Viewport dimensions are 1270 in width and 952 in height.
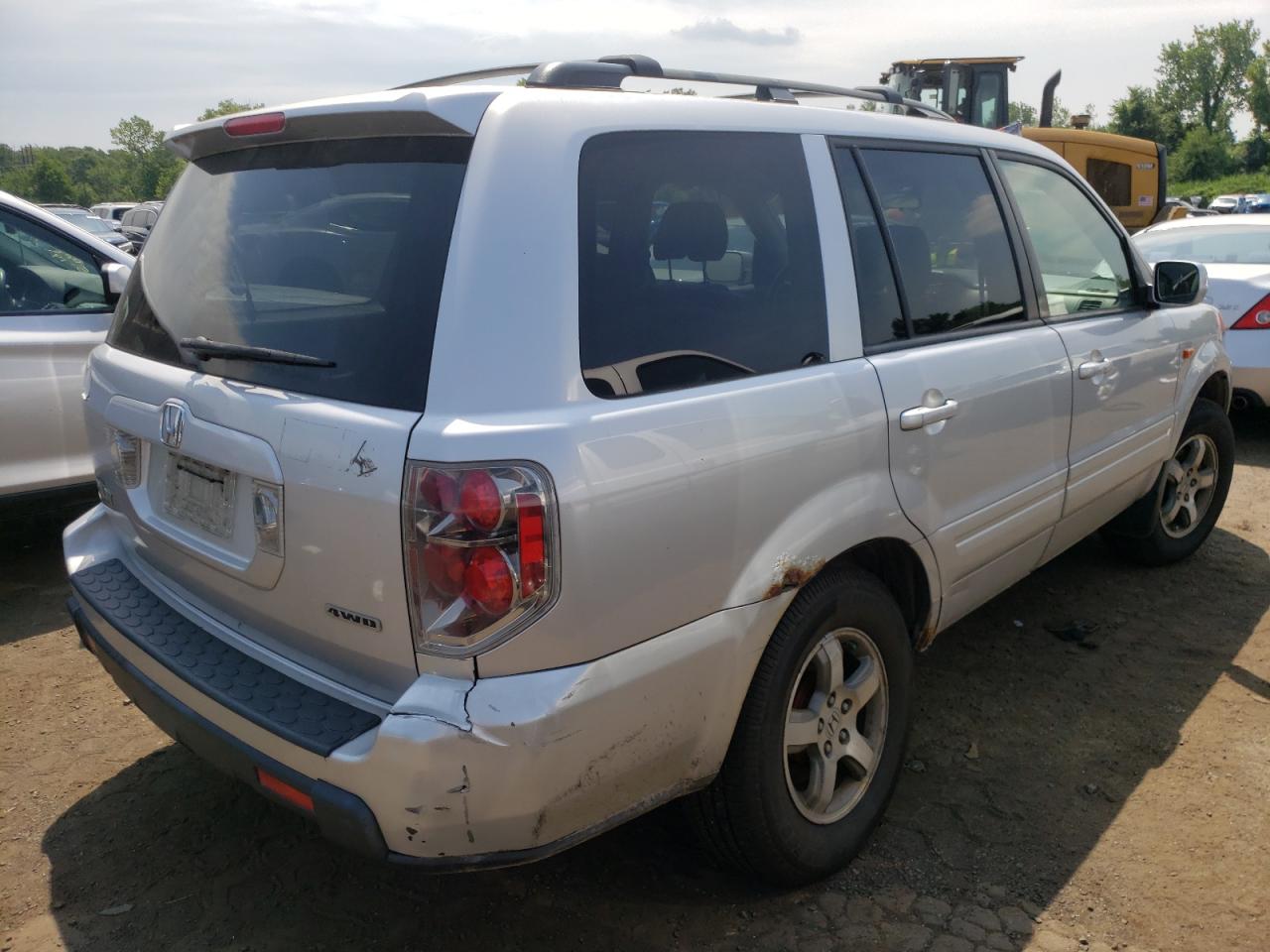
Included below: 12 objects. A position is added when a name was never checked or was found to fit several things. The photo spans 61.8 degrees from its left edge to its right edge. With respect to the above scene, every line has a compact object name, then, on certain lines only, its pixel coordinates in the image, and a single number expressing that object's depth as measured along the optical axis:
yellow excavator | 13.29
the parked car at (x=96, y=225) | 16.59
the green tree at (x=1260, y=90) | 91.44
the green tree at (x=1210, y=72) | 98.06
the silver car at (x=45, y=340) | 4.47
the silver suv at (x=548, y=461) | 1.92
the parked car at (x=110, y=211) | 28.98
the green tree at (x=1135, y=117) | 75.81
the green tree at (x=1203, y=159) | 73.62
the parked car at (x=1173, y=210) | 13.77
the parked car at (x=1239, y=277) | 6.78
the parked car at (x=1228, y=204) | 37.57
